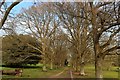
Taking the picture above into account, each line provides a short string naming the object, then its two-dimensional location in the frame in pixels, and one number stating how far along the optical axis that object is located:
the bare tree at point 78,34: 12.76
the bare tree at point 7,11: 5.85
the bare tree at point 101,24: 6.15
